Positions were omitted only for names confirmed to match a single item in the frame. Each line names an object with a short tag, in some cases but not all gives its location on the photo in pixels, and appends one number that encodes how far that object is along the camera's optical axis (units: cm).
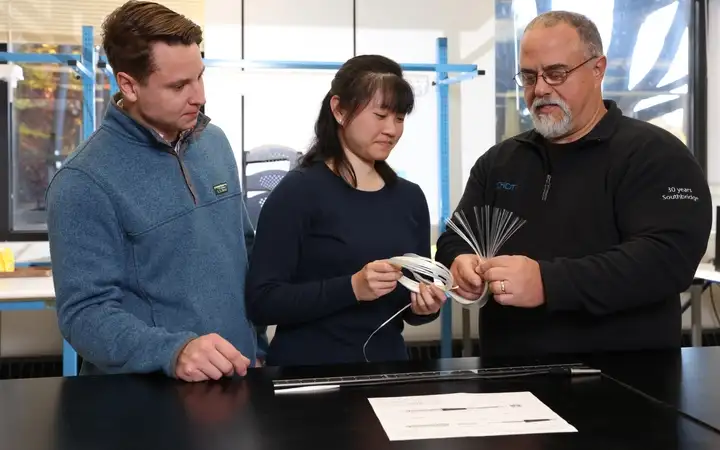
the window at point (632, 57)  450
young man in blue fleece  123
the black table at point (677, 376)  103
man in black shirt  137
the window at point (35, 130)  411
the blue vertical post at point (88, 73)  335
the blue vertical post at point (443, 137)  385
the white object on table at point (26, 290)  302
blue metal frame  316
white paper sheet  92
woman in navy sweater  144
